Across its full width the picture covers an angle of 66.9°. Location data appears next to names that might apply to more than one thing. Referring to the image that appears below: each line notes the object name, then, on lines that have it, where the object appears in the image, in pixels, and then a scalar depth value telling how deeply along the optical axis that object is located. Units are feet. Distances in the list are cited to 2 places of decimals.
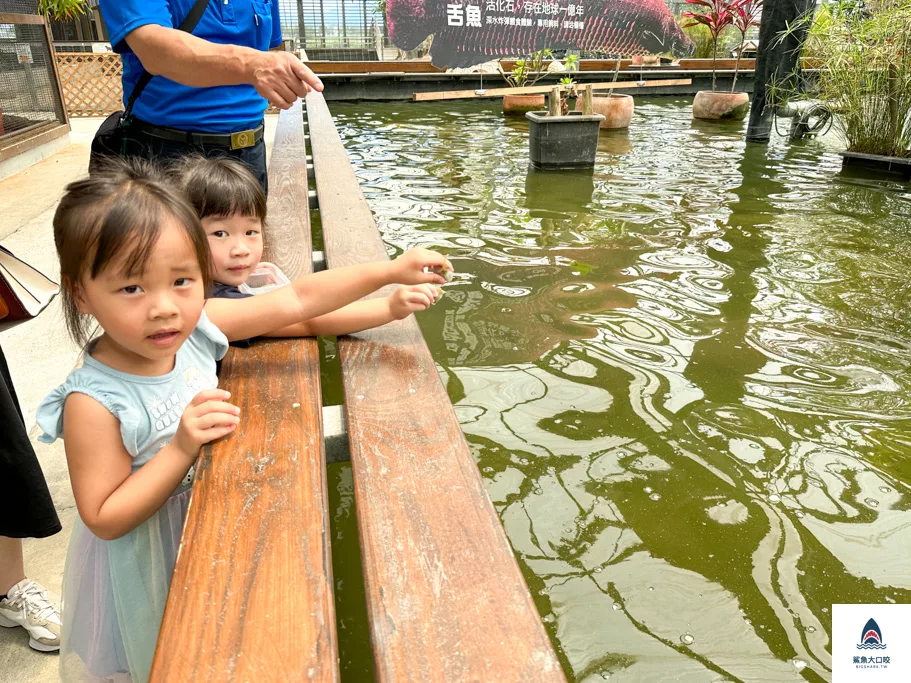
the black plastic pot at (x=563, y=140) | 21.68
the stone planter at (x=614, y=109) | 30.17
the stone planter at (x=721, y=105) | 33.60
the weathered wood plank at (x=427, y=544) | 2.81
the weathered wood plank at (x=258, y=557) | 2.75
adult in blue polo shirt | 5.27
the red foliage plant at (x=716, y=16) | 35.12
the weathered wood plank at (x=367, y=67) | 47.57
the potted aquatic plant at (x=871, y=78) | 21.20
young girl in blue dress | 3.63
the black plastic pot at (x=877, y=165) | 21.75
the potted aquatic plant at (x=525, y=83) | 35.73
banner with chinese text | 44.42
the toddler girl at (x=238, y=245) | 5.25
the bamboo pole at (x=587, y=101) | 22.40
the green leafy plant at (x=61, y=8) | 41.87
